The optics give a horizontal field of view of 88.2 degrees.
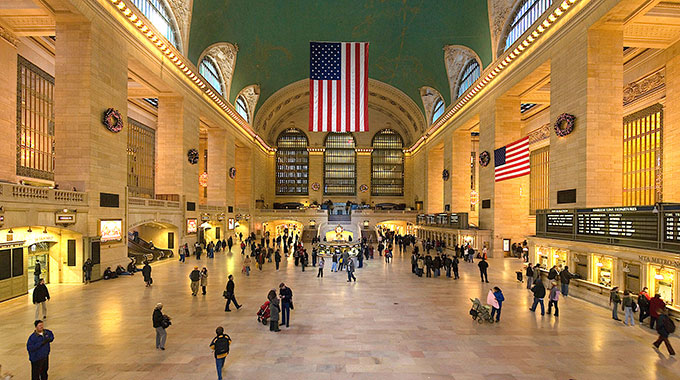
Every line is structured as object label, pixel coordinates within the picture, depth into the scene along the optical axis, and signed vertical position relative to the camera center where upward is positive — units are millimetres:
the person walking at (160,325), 6891 -2563
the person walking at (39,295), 8508 -2460
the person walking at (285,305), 8523 -2665
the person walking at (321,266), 15023 -3038
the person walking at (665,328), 6859 -2579
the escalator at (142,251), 18609 -3169
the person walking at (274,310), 8023 -2639
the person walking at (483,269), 13906 -2885
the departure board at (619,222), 9578 -770
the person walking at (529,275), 12820 -2897
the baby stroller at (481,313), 8852 -2956
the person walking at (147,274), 12719 -2858
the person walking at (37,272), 12031 -2664
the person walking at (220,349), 5730 -2530
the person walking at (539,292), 9414 -2572
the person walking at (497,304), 8867 -2711
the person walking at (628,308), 8758 -2786
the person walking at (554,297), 9422 -2712
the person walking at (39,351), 5391 -2430
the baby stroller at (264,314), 8594 -2904
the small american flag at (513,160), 16719 +1869
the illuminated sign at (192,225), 23033 -2022
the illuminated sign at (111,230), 14445 -1482
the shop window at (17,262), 10914 -2129
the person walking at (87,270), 13414 -2889
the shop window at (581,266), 12008 -2397
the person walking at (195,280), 11414 -2768
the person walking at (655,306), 7887 -2464
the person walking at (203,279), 11812 -2846
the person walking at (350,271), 13930 -2984
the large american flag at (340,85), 20141 +6377
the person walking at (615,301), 9211 -2748
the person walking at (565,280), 11648 -2758
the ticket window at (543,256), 14391 -2503
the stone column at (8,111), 15352 +3719
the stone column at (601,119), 13859 +3110
